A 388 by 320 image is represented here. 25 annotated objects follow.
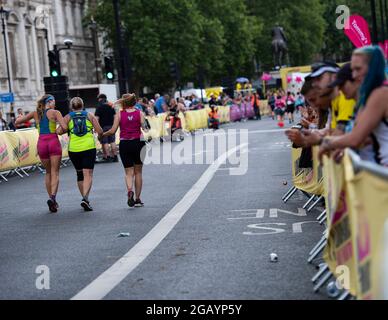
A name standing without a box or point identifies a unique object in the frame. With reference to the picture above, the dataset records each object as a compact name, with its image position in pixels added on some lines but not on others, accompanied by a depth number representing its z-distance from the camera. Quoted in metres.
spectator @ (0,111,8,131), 37.44
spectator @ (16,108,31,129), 38.06
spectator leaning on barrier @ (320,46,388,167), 7.10
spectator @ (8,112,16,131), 43.02
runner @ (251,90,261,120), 65.56
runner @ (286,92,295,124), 55.22
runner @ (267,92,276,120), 66.97
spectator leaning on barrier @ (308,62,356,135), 8.68
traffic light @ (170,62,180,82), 60.84
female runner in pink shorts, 16.34
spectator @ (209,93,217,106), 52.38
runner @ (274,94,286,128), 54.24
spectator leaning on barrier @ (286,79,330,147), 8.30
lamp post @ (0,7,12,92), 53.16
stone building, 65.62
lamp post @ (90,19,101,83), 84.44
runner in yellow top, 16.19
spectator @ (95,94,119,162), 28.45
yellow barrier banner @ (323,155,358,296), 6.73
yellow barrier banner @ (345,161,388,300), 5.70
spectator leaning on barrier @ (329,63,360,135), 8.15
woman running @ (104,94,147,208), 16.00
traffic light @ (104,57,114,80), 40.53
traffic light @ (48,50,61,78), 36.78
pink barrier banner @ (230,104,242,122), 65.30
